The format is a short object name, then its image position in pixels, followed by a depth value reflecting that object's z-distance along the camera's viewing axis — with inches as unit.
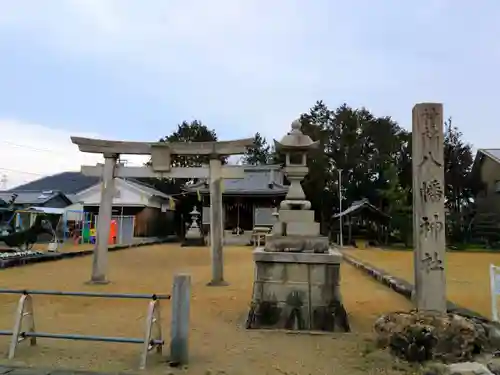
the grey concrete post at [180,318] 194.5
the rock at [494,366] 174.7
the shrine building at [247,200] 1243.8
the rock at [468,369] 159.9
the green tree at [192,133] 1818.4
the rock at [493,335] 210.7
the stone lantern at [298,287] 266.8
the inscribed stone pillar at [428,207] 247.4
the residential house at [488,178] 1207.6
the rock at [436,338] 194.9
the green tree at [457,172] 1333.7
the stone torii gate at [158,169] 476.4
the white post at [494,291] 249.0
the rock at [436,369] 169.8
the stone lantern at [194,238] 1133.7
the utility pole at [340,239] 1157.3
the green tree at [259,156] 2007.9
